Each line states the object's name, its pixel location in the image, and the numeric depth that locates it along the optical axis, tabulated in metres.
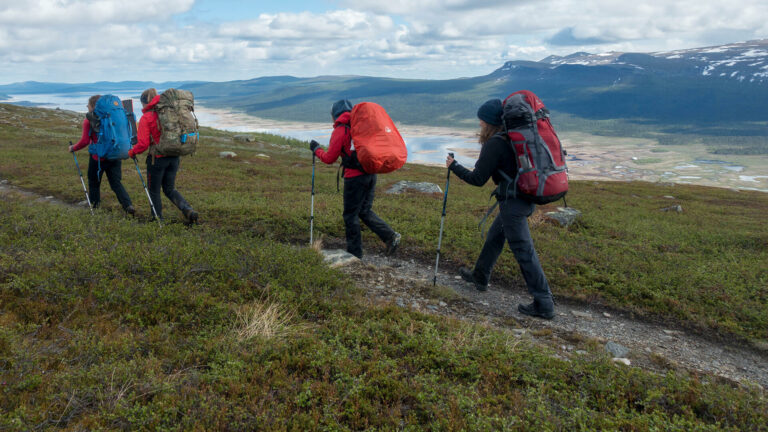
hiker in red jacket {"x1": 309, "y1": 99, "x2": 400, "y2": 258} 8.19
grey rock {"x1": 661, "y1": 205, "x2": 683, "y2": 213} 24.32
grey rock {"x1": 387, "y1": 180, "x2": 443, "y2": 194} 22.50
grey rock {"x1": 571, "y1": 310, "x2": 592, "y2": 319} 8.02
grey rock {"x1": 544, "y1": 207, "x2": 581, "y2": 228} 15.40
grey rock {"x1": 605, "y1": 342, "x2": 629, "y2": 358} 6.42
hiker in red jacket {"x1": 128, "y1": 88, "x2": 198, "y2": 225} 9.53
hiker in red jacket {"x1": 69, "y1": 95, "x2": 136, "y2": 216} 10.78
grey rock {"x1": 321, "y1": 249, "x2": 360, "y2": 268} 9.08
